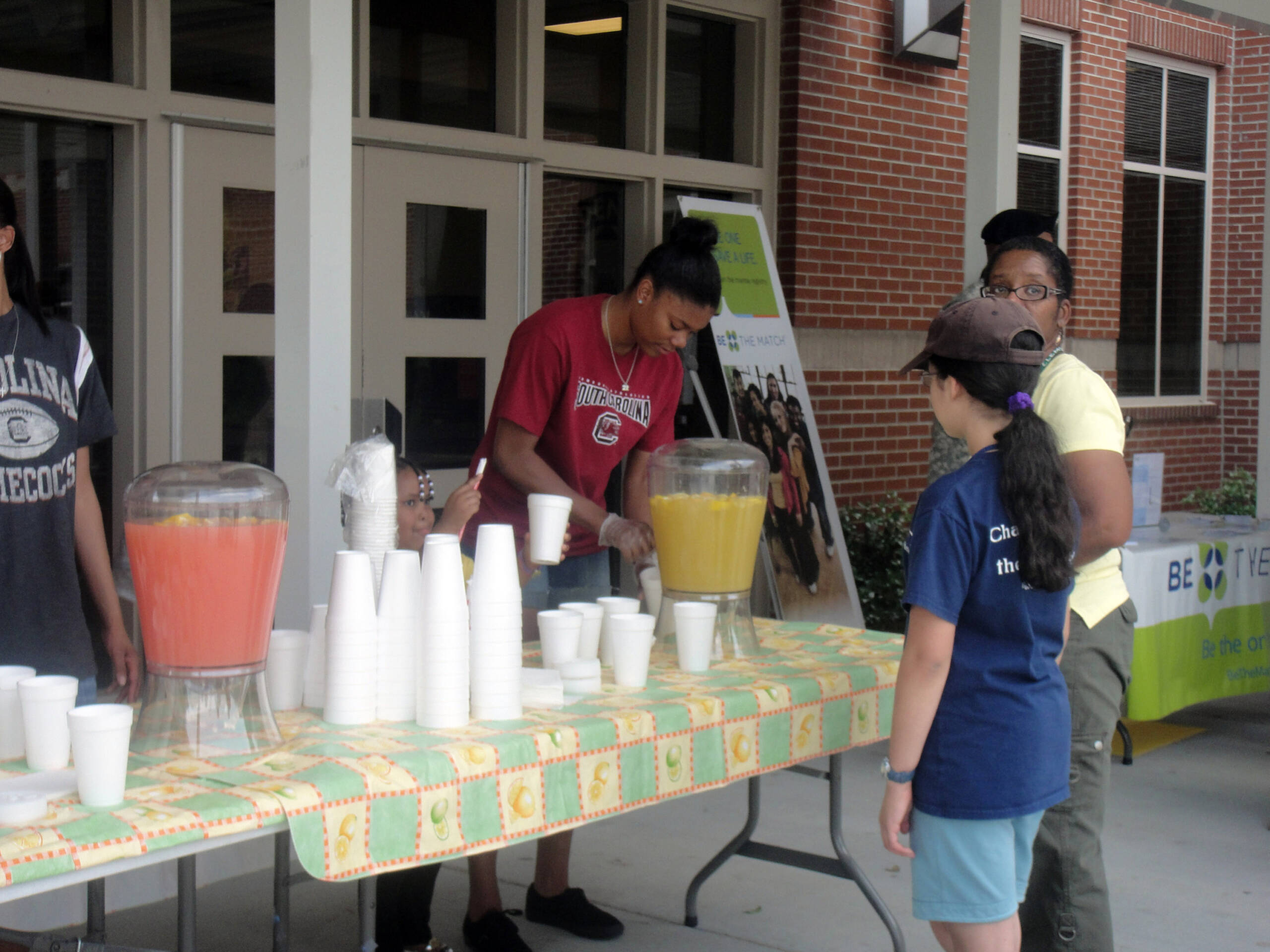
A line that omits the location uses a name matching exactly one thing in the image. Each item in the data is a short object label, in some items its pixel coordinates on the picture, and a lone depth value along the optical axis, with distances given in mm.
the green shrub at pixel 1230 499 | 8656
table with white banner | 5434
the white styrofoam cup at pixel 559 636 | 2809
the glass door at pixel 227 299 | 5086
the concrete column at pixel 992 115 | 5738
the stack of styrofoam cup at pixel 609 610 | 3006
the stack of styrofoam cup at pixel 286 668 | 2531
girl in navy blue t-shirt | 2404
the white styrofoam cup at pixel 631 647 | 2773
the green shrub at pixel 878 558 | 7035
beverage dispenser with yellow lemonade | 3025
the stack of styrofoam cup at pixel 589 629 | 2891
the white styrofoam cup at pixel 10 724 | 2188
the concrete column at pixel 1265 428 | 6684
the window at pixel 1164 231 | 10781
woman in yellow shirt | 2820
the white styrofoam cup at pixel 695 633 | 2951
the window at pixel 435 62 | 5777
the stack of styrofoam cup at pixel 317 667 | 2553
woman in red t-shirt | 3436
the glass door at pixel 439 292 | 5668
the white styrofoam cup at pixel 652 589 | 3271
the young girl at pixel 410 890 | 3289
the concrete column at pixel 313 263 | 3252
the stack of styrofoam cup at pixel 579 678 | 2729
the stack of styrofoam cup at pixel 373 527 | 2682
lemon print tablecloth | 1937
